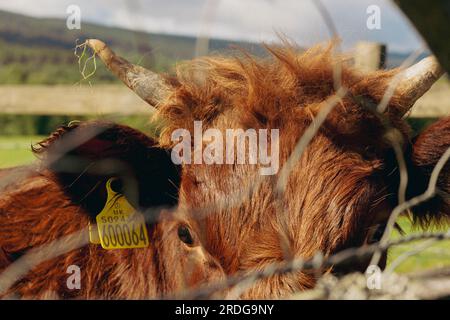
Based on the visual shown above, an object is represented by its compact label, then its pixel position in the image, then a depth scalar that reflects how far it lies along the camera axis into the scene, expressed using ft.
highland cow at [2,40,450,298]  9.65
